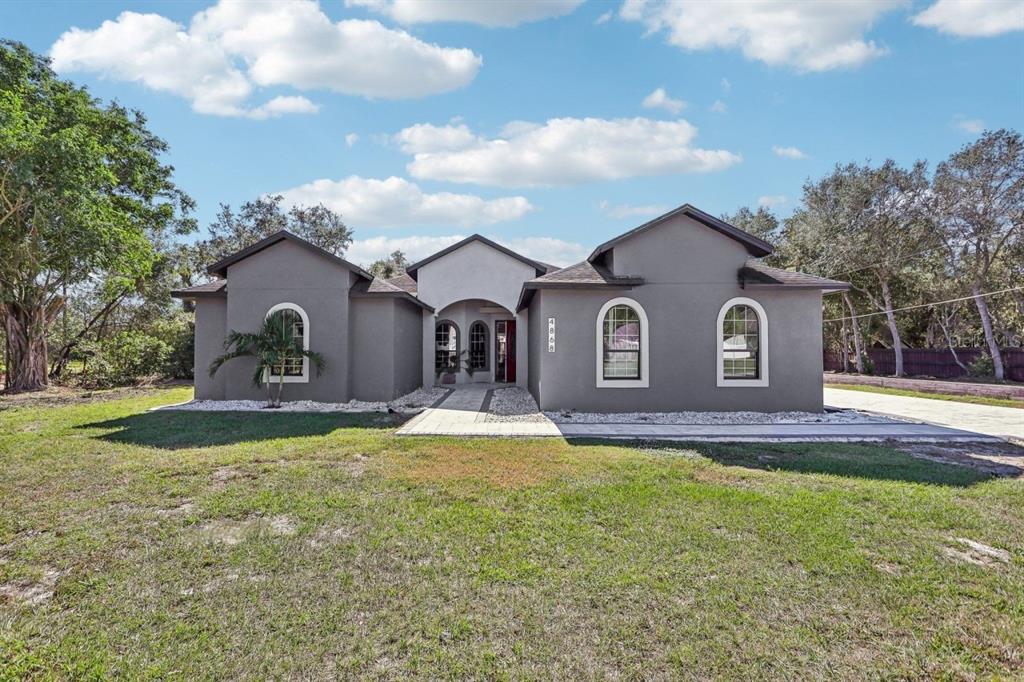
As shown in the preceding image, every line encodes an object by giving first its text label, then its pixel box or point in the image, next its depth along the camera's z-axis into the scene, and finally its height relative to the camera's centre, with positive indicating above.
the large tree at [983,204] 19.25 +6.06
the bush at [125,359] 18.19 -0.18
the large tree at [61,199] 12.12 +4.55
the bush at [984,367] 21.30 -0.87
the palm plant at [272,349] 12.48 +0.13
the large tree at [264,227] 31.23 +8.99
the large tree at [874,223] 21.91 +6.09
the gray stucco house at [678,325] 11.91 +0.64
